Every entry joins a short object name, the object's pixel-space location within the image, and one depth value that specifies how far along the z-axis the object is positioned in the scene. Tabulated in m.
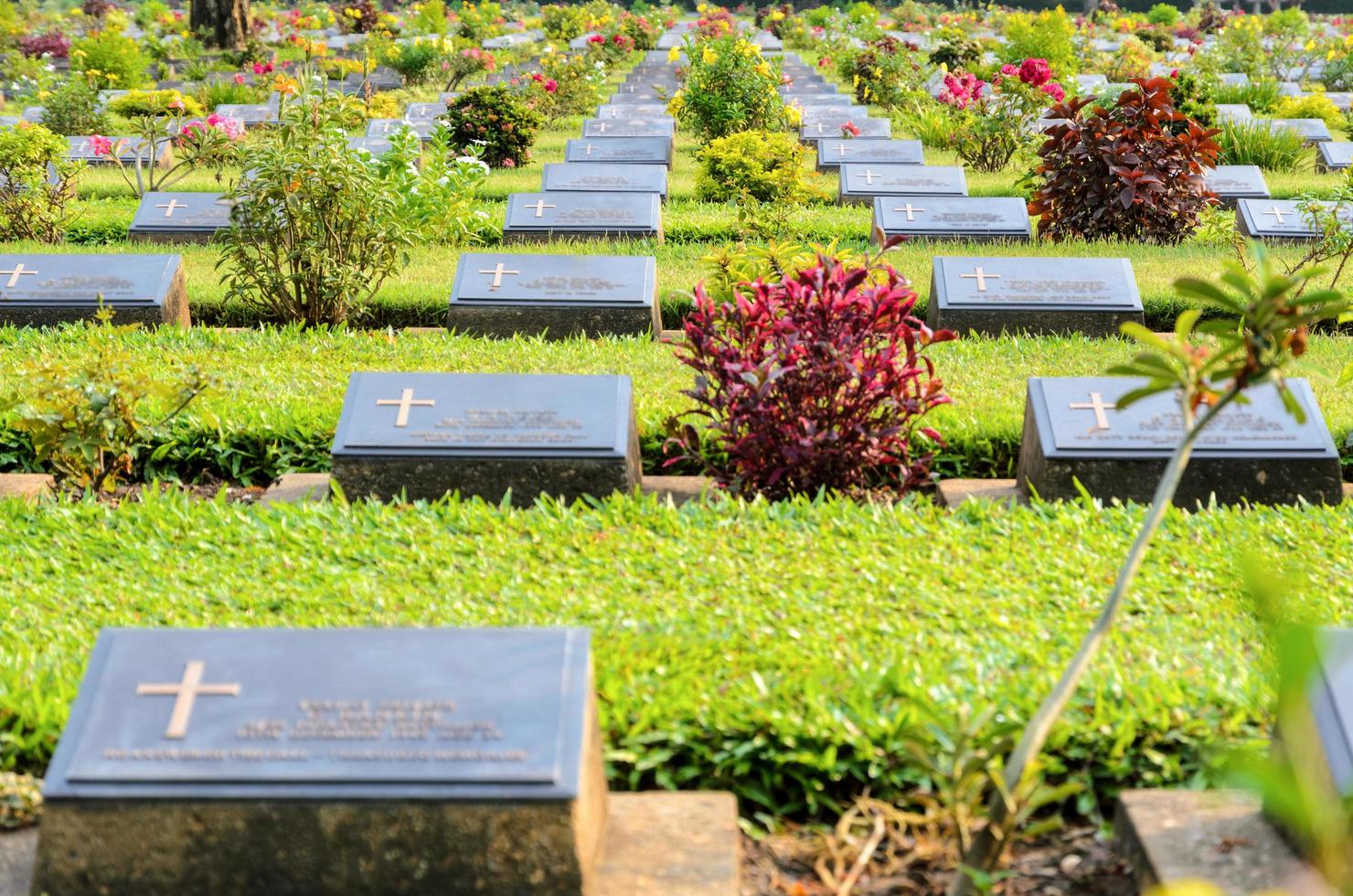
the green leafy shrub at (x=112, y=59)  18.06
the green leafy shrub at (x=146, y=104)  12.45
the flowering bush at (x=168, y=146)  9.98
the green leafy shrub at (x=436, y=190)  8.30
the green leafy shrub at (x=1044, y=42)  17.13
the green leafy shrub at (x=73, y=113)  13.96
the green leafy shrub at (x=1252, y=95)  16.39
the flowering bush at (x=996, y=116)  11.91
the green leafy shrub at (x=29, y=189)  8.94
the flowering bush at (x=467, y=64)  18.88
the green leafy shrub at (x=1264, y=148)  12.43
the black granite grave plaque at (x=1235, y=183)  10.14
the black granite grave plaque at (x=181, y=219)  8.87
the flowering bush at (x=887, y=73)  16.95
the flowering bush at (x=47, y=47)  22.91
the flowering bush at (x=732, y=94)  13.01
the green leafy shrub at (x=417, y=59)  19.64
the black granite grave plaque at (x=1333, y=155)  12.44
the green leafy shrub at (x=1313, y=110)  15.62
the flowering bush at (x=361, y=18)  25.72
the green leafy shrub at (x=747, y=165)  9.75
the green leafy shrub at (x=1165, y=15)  29.53
